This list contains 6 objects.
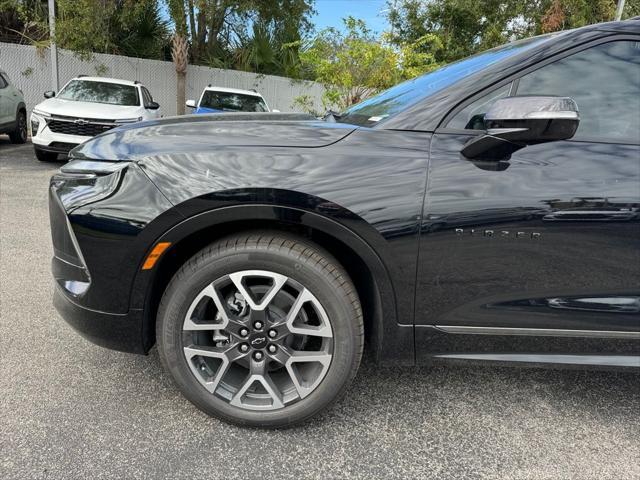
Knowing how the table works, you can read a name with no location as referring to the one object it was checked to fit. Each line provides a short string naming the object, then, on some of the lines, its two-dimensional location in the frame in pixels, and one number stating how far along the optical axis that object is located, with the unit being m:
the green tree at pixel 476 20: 17.17
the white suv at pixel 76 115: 8.09
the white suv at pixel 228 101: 10.34
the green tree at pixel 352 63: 9.34
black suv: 1.83
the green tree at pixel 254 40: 15.65
